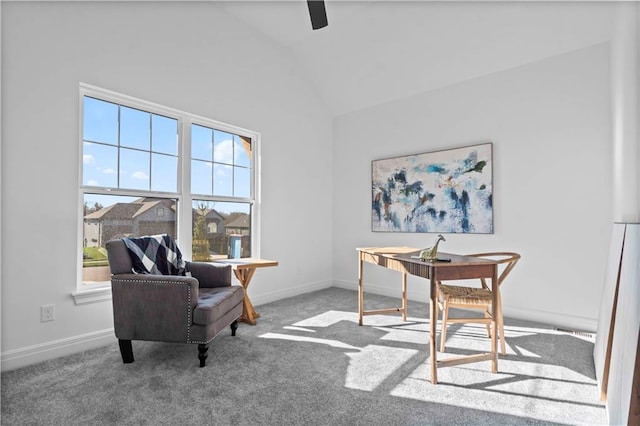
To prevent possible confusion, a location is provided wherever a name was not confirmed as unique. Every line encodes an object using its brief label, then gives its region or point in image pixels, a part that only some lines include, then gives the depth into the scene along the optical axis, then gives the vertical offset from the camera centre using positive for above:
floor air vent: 2.95 -1.08
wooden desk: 2.16 -0.42
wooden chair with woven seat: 2.43 -0.64
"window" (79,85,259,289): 2.83 +0.34
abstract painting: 3.75 +0.28
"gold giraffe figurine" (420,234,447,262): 2.42 -0.30
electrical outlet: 2.46 -0.76
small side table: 3.25 -0.63
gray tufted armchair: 2.29 -0.68
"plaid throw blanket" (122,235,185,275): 2.52 -0.35
